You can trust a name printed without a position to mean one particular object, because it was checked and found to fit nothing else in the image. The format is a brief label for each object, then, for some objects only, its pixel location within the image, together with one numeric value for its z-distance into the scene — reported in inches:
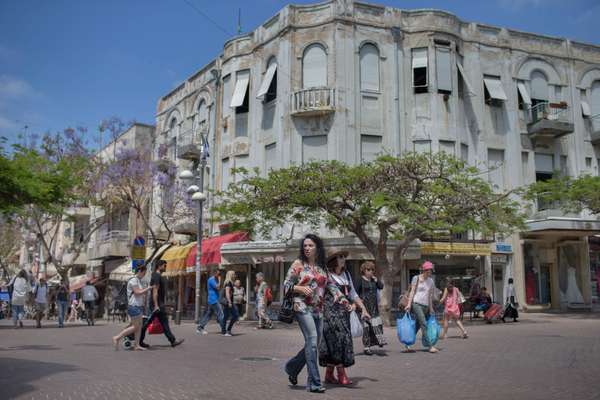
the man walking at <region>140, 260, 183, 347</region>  482.0
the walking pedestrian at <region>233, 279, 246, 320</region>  759.6
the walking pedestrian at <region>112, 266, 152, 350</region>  456.4
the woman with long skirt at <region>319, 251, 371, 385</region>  278.4
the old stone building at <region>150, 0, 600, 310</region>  1027.9
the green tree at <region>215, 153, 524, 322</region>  754.8
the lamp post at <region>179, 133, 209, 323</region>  813.9
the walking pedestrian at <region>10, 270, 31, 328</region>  755.4
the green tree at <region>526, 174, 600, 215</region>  918.4
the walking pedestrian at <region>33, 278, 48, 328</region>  801.2
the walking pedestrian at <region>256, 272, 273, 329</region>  790.5
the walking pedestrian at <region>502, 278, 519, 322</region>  850.1
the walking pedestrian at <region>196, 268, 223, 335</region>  645.3
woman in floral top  263.6
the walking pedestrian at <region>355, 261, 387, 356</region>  410.9
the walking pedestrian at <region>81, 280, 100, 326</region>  933.2
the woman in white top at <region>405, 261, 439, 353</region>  448.8
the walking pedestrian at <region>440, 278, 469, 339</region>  577.0
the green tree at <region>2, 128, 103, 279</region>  727.7
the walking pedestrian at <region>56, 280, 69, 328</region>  816.9
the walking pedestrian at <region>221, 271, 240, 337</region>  642.2
